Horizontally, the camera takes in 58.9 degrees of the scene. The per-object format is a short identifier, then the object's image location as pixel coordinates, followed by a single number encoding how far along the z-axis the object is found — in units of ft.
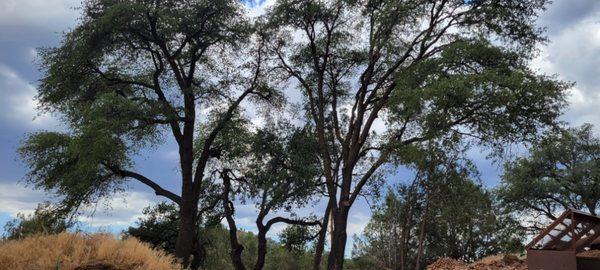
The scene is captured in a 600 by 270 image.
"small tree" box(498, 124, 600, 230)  130.11
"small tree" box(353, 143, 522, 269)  99.71
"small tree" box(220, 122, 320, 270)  89.71
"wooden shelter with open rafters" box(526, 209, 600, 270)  66.95
